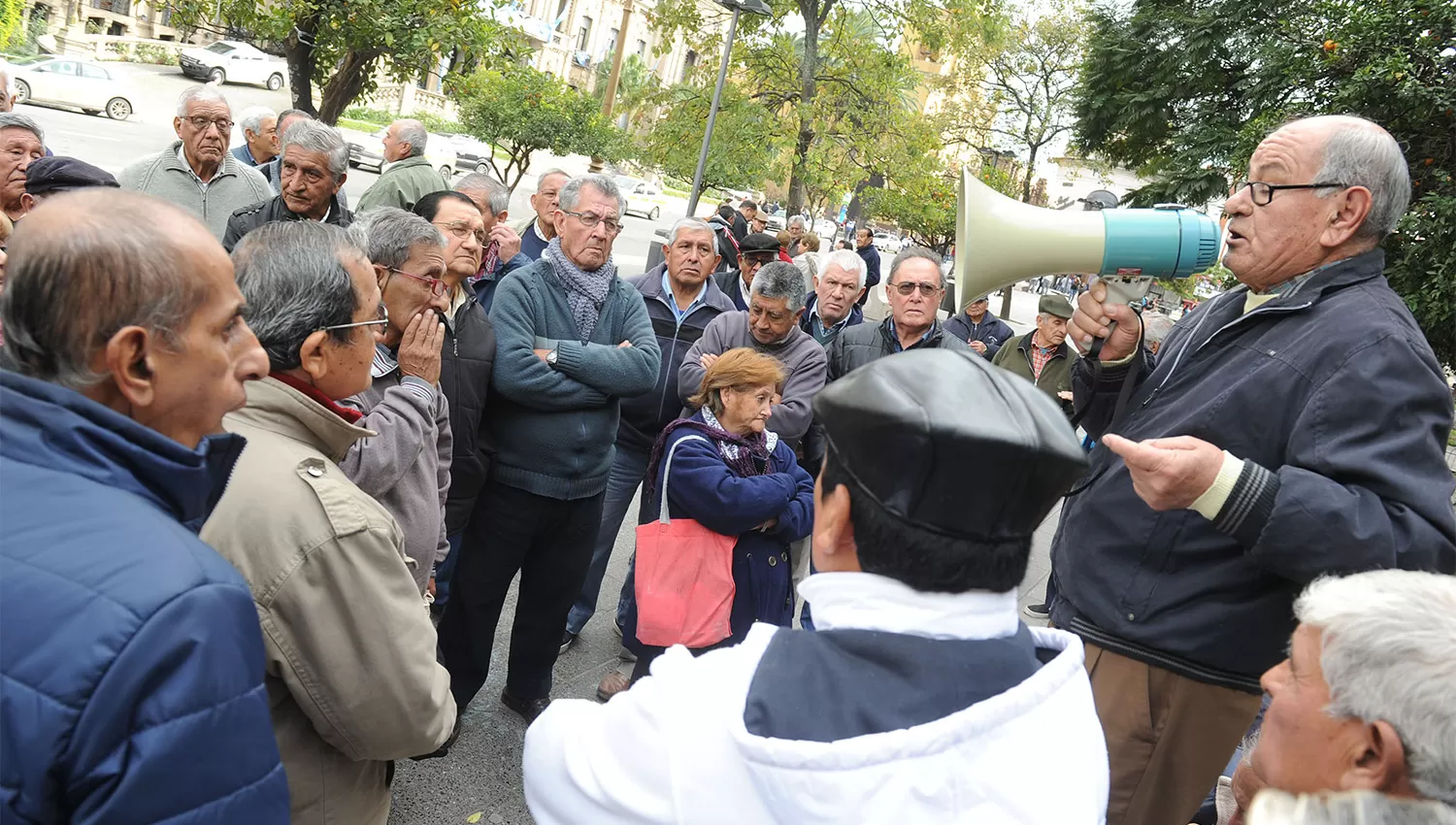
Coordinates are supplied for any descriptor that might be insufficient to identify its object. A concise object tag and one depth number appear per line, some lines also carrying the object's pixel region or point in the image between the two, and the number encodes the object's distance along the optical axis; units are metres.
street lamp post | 9.77
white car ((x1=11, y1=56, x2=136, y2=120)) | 21.77
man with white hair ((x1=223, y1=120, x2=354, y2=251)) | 4.42
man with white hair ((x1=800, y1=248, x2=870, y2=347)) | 5.19
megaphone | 2.52
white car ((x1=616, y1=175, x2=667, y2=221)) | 35.28
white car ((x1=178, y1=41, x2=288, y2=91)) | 30.44
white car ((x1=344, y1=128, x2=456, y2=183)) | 24.70
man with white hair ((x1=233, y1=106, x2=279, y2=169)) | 6.95
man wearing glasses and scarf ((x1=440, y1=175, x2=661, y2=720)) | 3.55
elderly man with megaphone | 2.14
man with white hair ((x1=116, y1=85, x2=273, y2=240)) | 5.09
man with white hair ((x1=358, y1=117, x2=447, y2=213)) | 5.86
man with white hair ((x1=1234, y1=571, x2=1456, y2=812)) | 1.37
